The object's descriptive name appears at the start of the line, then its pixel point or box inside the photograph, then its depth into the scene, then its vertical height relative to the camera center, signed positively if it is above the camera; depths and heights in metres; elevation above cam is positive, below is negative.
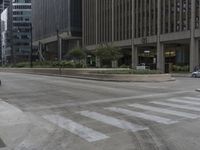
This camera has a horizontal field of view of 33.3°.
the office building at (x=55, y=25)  92.88 +11.52
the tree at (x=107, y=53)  45.56 +1.27
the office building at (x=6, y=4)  140.24 +25.35
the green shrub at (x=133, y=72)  31.40 -0.93
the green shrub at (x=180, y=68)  60.71 -1.14
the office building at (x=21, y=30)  139.88 +13.77
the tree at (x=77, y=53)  58.25 +1.65
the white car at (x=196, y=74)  46.95 -1.74
